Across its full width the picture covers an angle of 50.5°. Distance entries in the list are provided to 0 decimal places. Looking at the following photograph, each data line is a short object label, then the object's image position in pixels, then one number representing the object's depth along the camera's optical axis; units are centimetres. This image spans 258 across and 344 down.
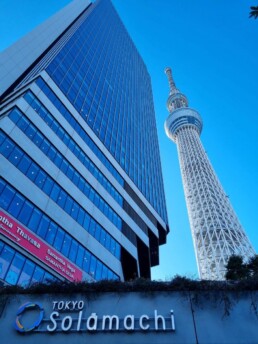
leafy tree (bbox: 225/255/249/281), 1670
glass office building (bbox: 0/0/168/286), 2156
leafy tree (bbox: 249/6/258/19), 912
